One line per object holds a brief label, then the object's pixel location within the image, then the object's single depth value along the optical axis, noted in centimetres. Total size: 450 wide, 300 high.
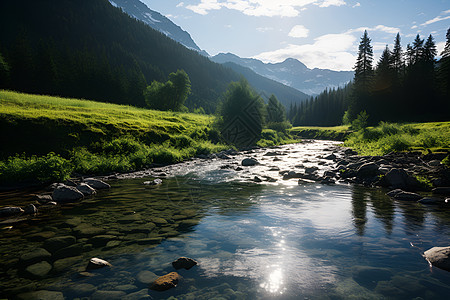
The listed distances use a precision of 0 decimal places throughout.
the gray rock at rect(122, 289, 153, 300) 410
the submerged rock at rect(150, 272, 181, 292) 434
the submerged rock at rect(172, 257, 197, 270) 514
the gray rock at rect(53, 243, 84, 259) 551
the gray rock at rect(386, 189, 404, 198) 1093
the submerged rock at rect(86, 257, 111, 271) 498
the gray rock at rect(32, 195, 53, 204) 968
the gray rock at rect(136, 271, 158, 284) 464
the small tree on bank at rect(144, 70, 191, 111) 6744
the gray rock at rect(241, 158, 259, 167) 2250
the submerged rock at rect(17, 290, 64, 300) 400
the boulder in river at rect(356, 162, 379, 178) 1448
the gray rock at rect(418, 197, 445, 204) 963
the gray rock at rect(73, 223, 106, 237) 671
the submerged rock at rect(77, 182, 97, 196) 1123
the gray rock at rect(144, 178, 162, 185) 1415
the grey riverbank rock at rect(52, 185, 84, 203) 1009
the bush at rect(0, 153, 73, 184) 1241
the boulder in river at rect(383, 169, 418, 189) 1228
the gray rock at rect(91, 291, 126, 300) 409
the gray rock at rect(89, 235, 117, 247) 621
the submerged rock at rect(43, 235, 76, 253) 581
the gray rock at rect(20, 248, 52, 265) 514
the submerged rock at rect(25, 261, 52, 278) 471
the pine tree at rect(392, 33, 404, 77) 6095
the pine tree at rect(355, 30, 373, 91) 5853
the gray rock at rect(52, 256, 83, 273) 495
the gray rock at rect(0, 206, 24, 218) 804
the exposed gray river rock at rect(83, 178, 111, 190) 1258
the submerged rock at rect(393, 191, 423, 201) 1029
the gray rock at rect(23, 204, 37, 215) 835
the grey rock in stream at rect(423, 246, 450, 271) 503
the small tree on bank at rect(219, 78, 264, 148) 4344
